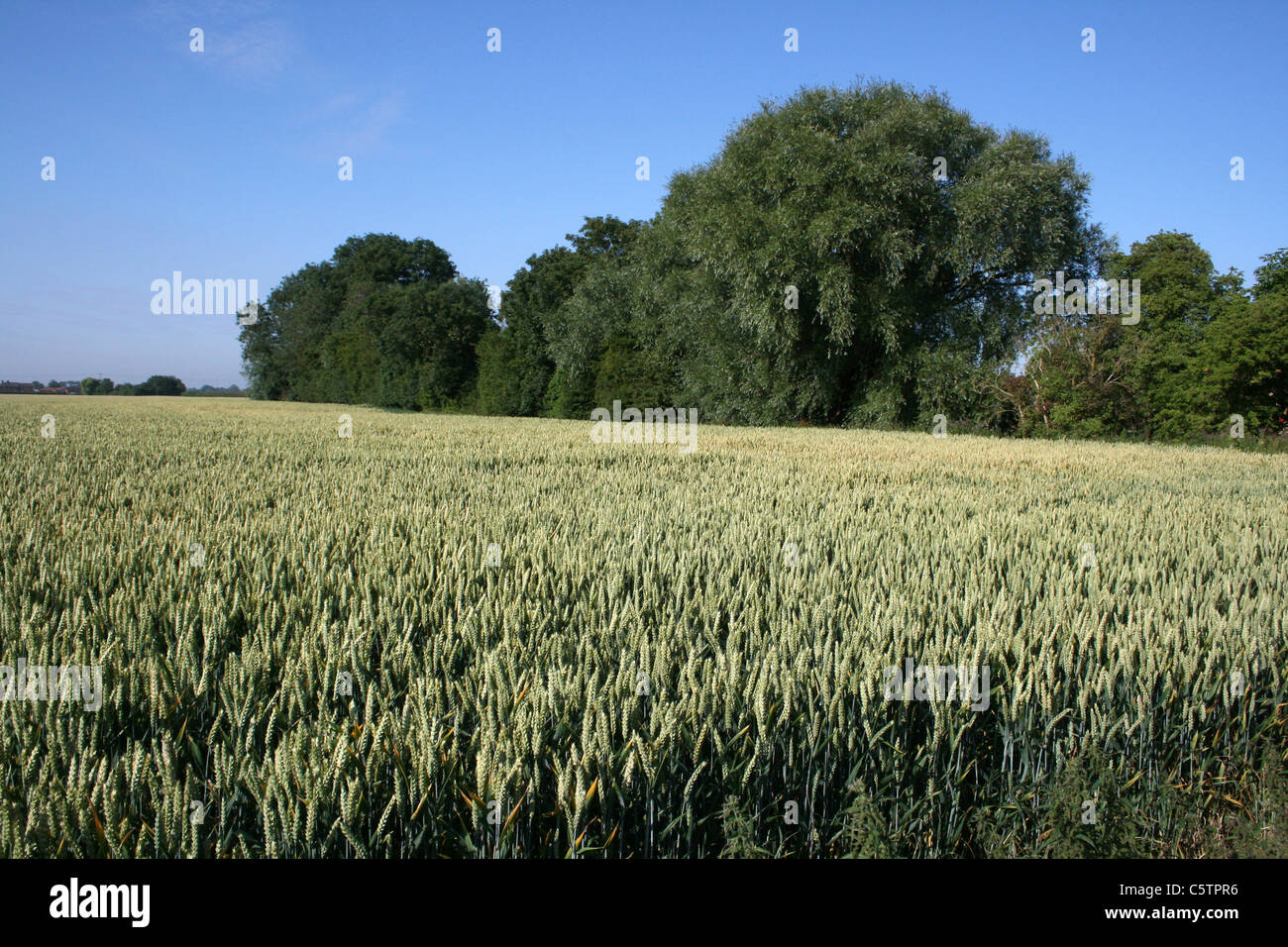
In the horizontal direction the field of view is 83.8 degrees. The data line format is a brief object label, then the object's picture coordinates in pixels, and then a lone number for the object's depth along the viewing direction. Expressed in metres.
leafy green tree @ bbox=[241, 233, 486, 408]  42.34
